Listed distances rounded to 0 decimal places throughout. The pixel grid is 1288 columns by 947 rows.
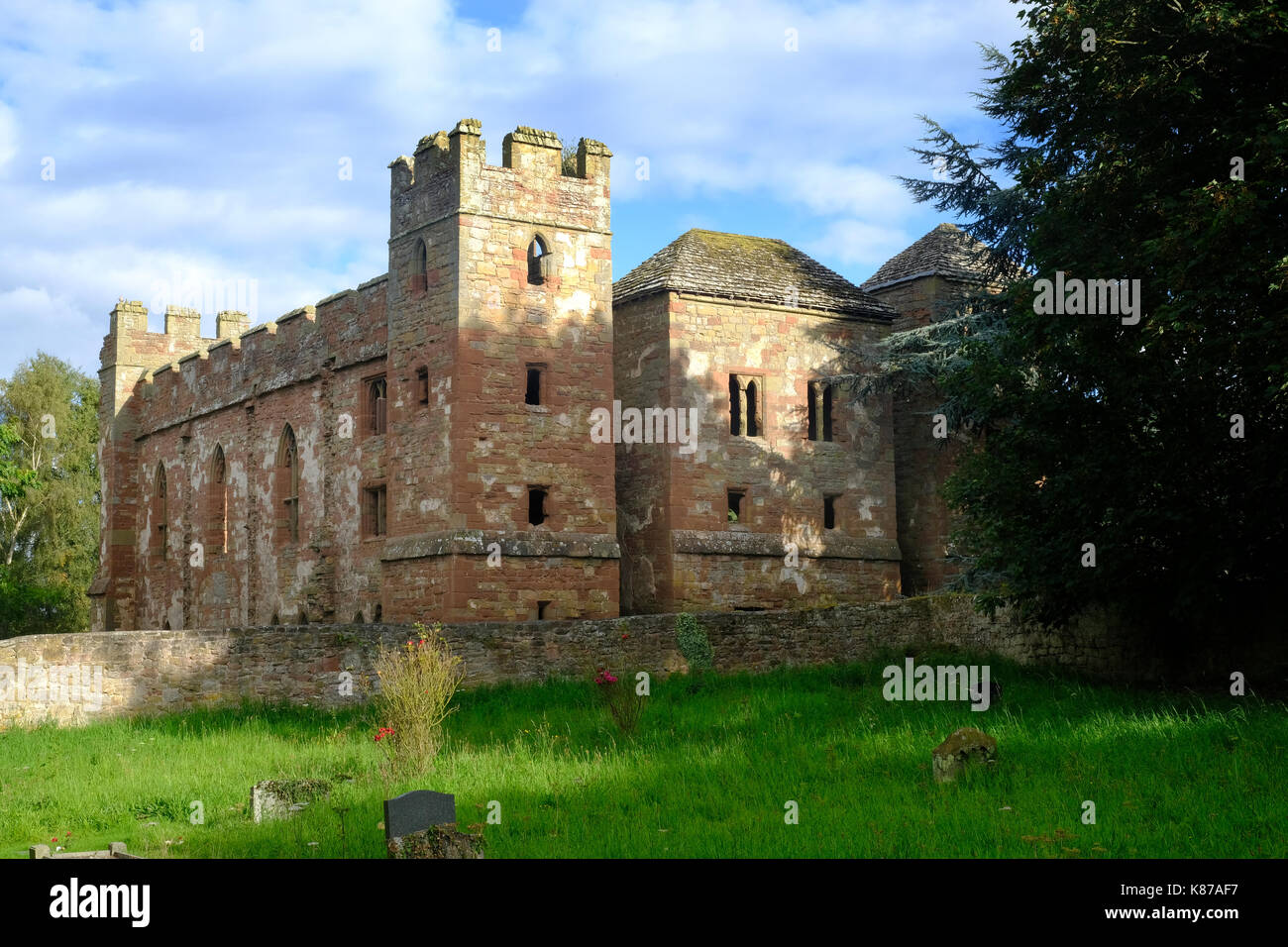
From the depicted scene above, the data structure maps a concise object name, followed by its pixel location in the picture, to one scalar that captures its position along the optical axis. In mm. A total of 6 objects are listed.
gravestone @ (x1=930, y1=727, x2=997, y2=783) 13383
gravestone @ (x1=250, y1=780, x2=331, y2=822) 13555
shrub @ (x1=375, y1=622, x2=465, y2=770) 15562
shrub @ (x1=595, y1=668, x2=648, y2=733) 17750
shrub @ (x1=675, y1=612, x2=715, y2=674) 22516
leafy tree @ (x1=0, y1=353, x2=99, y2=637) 46719
